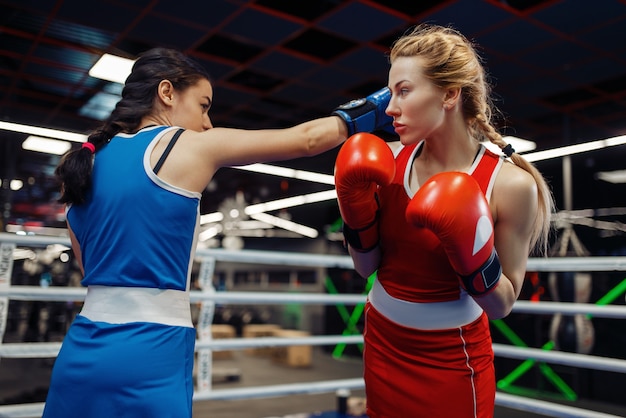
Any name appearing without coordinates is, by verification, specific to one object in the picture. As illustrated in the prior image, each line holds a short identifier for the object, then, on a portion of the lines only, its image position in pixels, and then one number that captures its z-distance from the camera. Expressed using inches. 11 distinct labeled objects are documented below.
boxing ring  76.5
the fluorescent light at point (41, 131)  282.0
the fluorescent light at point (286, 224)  510.0
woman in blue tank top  40.0
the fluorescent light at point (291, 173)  350.3
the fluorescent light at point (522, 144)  271.0
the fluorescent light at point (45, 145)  306.5
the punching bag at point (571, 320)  216.2
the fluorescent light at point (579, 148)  253.9
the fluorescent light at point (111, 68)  204.7
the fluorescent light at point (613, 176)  258.7
